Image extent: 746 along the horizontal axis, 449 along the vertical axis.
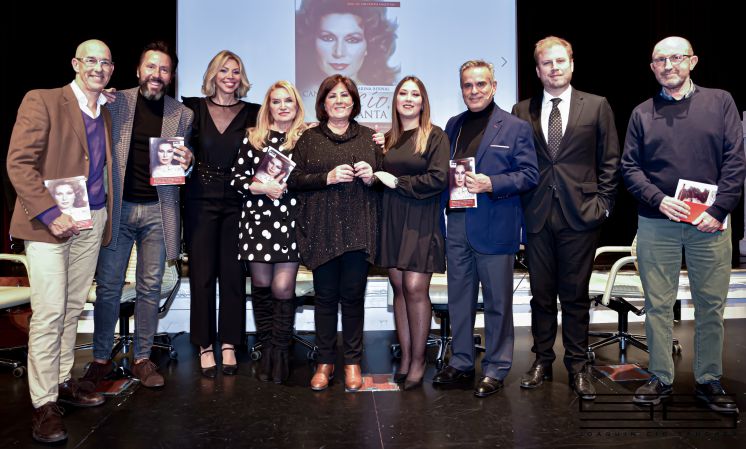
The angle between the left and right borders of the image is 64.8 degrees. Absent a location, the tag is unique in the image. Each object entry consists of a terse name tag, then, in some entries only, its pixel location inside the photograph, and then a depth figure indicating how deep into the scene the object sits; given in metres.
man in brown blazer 2.50
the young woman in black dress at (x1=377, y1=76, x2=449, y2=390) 2.94
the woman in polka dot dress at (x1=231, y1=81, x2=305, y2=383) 3.16
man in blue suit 2.97
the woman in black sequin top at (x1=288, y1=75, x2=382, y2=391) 2.96
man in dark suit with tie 2.99
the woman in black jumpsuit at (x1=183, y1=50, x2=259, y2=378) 3.29
